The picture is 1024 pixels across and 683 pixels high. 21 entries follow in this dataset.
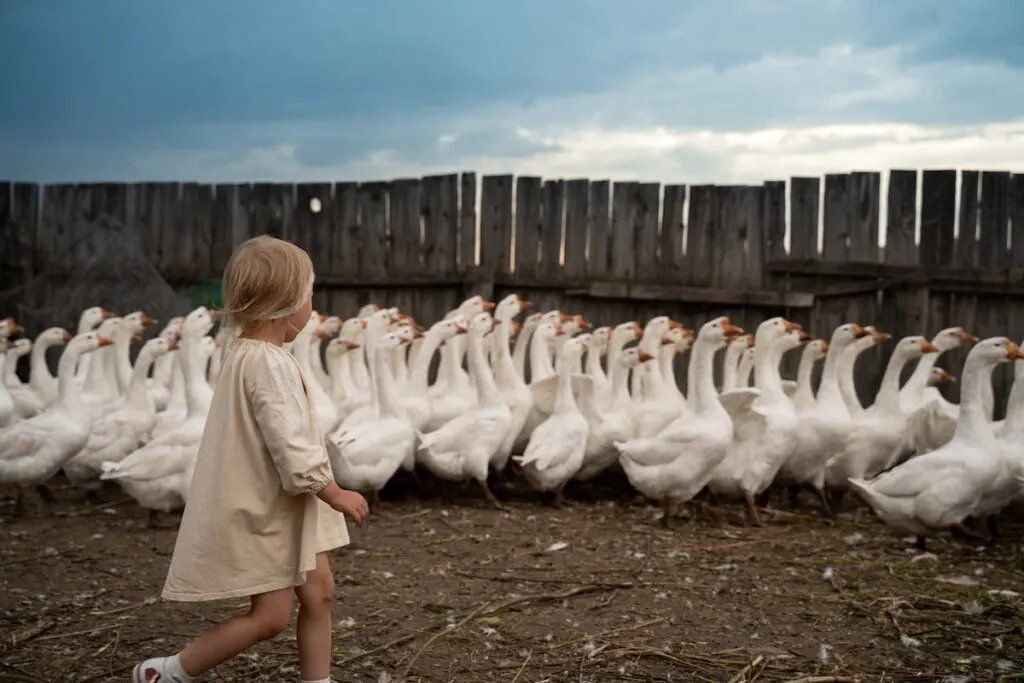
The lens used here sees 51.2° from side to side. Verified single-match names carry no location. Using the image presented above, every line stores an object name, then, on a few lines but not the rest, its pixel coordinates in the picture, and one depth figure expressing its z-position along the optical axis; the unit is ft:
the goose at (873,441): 26.94
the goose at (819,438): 26.89
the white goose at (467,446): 26.76
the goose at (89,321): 31.24
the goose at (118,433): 26.43
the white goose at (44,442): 24.40
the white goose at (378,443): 25.13
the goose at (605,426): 27.76
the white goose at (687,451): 24.95
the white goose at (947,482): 22.16
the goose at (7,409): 26.78
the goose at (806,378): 28.68
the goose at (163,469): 23.44
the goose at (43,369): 29.91
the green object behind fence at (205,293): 38.40
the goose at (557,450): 26.30
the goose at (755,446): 25.55
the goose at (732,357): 30.30
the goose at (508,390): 28.55
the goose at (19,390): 29.14
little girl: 11.00
